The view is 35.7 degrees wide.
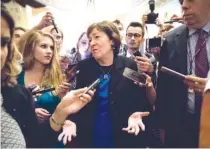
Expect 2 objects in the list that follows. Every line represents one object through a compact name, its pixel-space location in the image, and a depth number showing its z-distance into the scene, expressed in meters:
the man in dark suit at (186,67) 1.40
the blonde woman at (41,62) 1.54
